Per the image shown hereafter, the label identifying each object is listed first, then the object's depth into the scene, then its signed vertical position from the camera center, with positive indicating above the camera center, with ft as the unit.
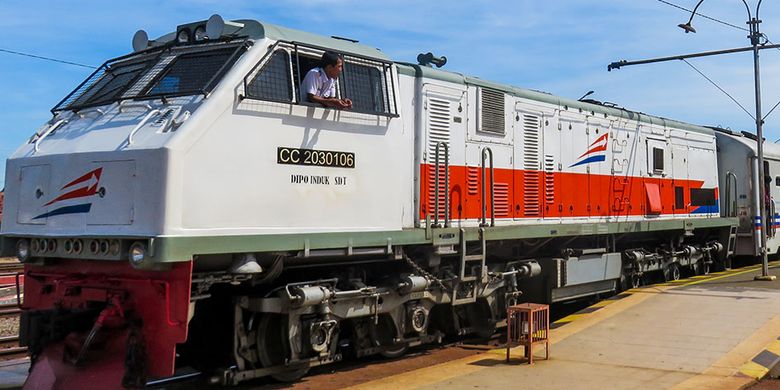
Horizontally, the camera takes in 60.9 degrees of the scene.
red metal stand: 24.88 -3.35
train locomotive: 18.66 +0.77
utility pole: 47.93 +11.60
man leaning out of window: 21.77 +5.04
